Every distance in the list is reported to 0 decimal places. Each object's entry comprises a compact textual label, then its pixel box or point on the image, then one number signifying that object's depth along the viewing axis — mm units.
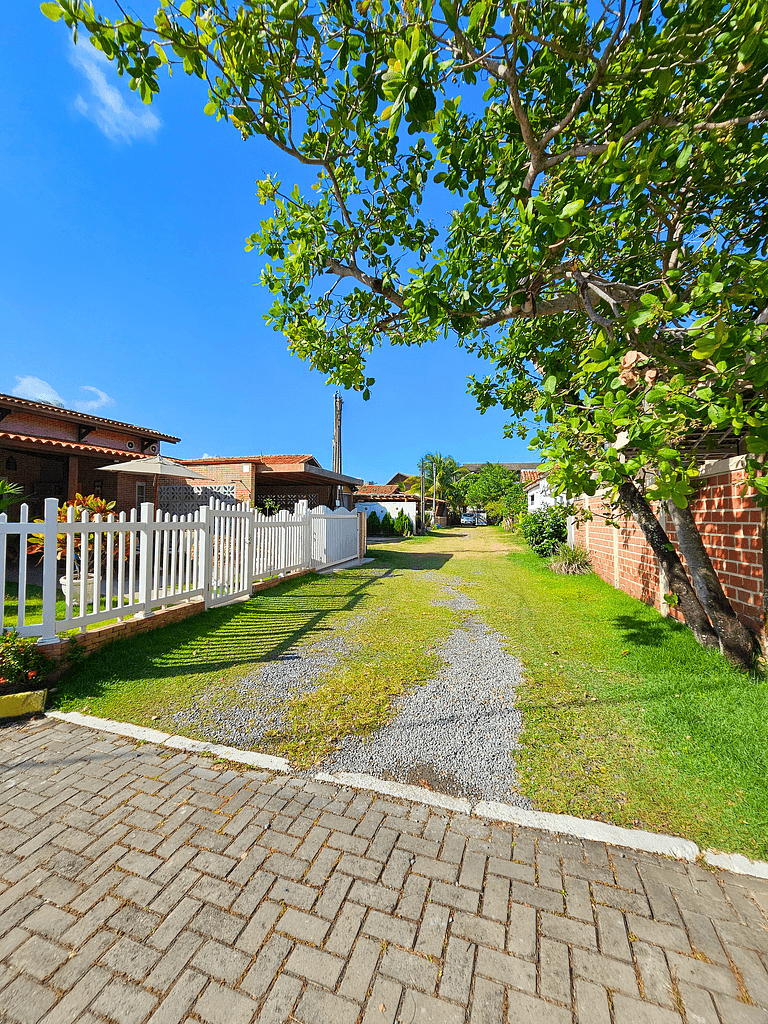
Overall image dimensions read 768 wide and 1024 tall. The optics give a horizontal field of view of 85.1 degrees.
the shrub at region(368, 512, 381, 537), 26969
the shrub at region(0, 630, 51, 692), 3441
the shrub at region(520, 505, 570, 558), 12969
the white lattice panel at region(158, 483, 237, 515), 14922
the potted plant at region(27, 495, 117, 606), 5936
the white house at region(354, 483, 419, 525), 29250
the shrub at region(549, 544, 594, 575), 10227
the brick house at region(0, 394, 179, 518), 11164
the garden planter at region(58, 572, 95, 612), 5730
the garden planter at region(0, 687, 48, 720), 3256
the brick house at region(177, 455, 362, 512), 14688
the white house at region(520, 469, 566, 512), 18708
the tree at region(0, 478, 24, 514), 6334
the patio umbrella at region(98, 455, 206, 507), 9781
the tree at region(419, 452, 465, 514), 47969
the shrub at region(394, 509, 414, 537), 26562
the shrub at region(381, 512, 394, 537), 27047
